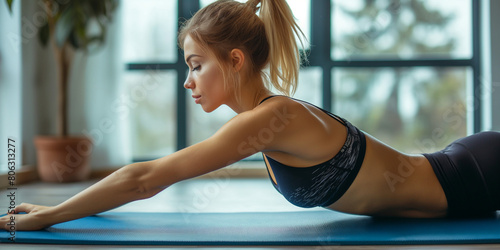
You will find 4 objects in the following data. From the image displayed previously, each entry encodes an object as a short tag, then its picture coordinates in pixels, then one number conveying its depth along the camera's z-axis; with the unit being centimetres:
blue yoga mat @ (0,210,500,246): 113
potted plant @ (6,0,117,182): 295
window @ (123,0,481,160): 356
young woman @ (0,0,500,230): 112
